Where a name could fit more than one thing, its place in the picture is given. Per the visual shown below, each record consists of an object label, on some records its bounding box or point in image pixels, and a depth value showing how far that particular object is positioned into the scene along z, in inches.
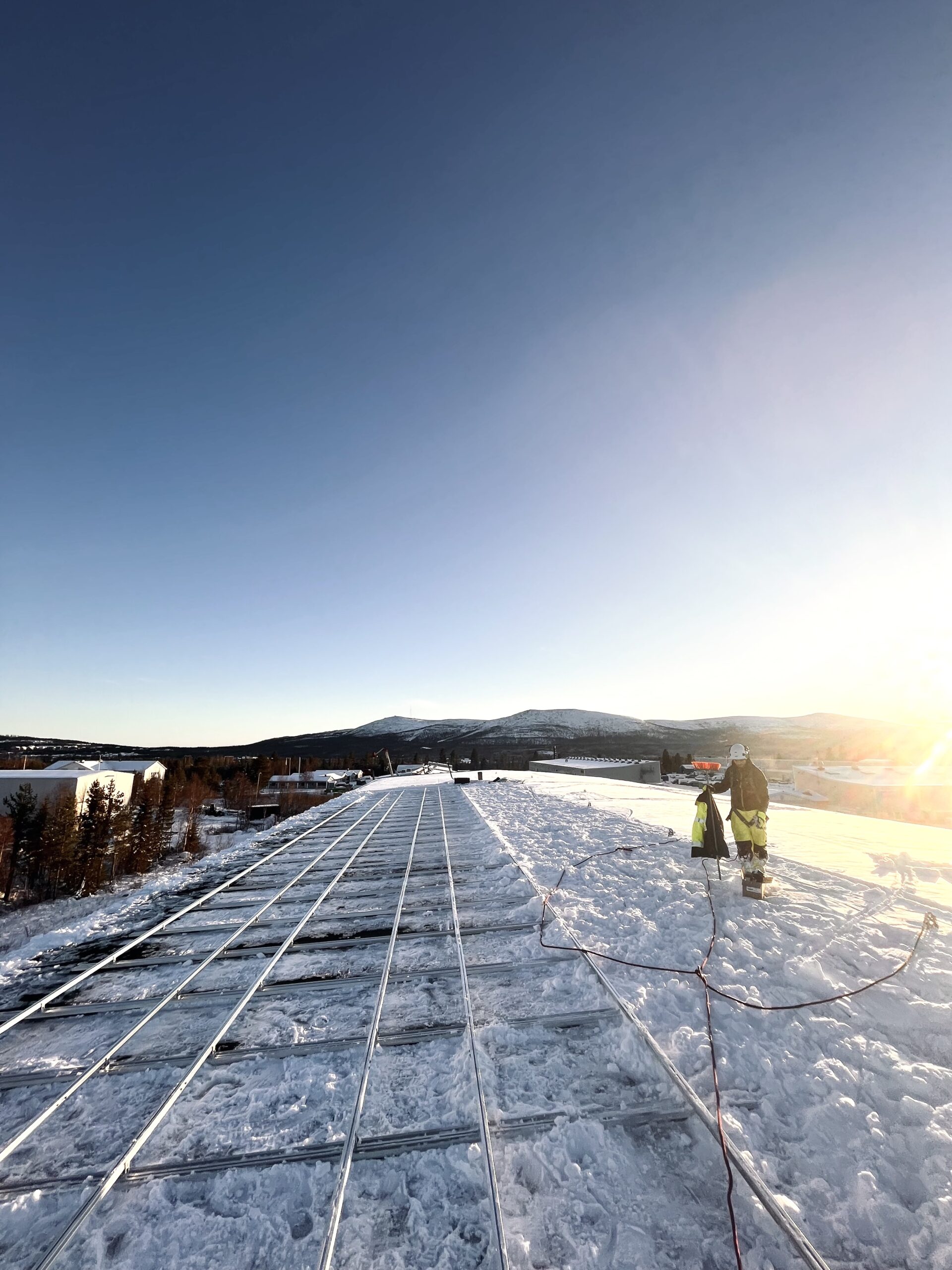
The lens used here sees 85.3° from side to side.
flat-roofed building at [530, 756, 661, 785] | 2075.5
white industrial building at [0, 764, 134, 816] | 2165.4
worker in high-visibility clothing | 301.3
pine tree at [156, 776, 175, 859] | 2215.8
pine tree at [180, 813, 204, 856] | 2161.7
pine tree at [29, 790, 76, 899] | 1723.7
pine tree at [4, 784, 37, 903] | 1740.9
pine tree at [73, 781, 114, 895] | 1755.7
